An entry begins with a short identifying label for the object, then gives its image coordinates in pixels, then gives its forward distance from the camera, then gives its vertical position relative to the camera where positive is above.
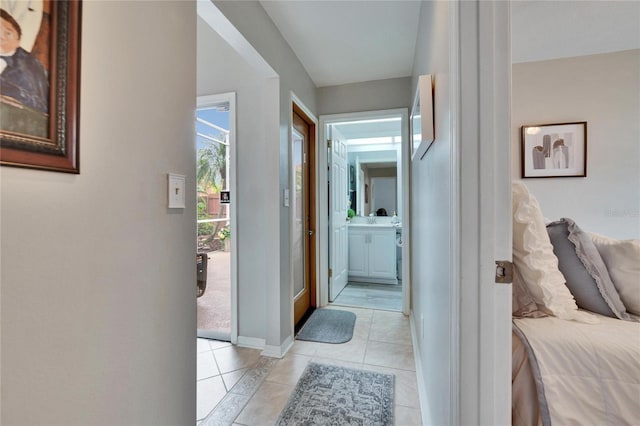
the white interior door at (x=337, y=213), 3.30 +0.00
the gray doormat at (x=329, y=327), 2.41 -1.10
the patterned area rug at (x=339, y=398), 1.50 -1.13
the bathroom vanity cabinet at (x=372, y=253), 4.05 -0.62
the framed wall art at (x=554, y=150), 2.41 +0.57
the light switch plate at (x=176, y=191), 1.04 +0.09
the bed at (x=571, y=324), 0.86 -0.40
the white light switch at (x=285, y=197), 2.24 +0.13
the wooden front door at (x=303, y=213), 2.69 +0.00
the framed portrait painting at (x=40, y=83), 0.61 +0.31
